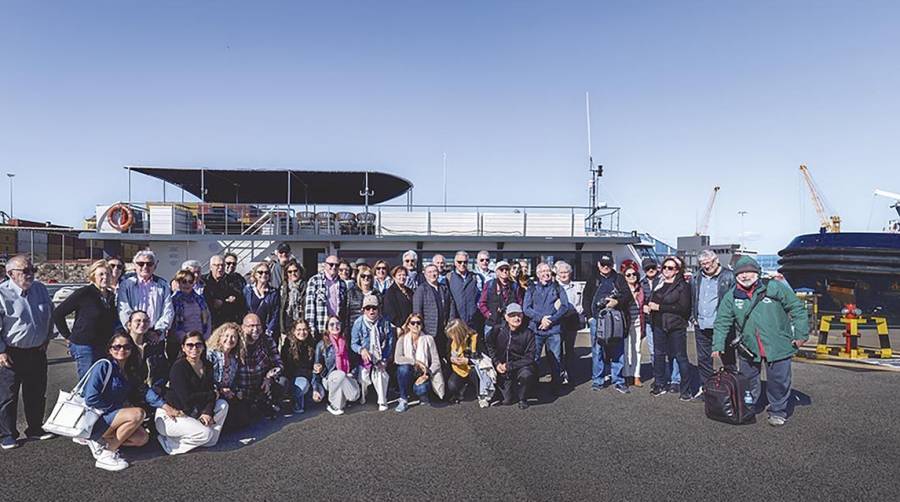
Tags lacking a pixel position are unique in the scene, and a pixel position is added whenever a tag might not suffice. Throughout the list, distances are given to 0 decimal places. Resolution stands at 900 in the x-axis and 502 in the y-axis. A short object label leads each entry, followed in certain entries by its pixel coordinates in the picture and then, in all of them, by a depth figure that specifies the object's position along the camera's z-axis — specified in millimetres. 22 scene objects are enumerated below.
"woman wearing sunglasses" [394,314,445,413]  6023
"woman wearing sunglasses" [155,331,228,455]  4531
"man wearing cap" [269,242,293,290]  7502
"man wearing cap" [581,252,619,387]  6809
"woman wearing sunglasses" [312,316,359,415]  5887
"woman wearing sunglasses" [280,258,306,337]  6633
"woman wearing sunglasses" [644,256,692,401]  6195
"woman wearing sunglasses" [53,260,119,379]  4801
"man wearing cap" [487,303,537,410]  6059
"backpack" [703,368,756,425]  5266
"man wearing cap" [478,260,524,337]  6954
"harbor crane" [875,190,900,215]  18062
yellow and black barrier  8867
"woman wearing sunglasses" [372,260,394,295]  7260
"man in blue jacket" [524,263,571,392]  6688
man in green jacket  5234
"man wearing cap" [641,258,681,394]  6637
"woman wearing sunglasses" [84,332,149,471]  4273
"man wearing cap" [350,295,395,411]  6031
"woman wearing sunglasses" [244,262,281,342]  6496
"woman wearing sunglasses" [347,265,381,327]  6594
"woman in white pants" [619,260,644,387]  6984
